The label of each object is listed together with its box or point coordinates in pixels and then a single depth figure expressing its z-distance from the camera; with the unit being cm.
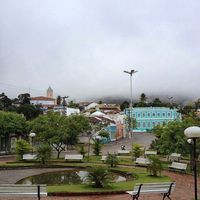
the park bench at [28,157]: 1950
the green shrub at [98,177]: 1089
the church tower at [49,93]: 12515
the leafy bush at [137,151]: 2107
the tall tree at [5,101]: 7091
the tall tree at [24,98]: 8230
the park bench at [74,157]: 1955
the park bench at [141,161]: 1754
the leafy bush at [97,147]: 2429
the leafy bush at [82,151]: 2258
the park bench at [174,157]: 1851
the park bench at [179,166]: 1552
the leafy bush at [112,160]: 1709
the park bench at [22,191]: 829
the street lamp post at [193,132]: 847
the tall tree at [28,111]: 5412
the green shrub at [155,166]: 1402
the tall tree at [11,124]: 2891
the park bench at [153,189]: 862
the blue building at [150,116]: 7051
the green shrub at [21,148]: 2036
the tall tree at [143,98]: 11051
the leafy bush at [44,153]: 1812
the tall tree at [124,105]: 10493
